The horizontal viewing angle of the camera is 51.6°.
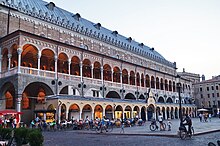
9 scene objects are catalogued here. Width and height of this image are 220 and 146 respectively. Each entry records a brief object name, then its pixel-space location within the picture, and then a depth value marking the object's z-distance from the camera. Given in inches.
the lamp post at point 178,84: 728.9
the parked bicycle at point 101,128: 902.4
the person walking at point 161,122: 849.5
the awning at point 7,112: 883.1
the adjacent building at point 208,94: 3009.4
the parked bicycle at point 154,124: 855.6
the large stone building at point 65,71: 1091.3
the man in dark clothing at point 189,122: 611.9
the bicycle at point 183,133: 587.8
